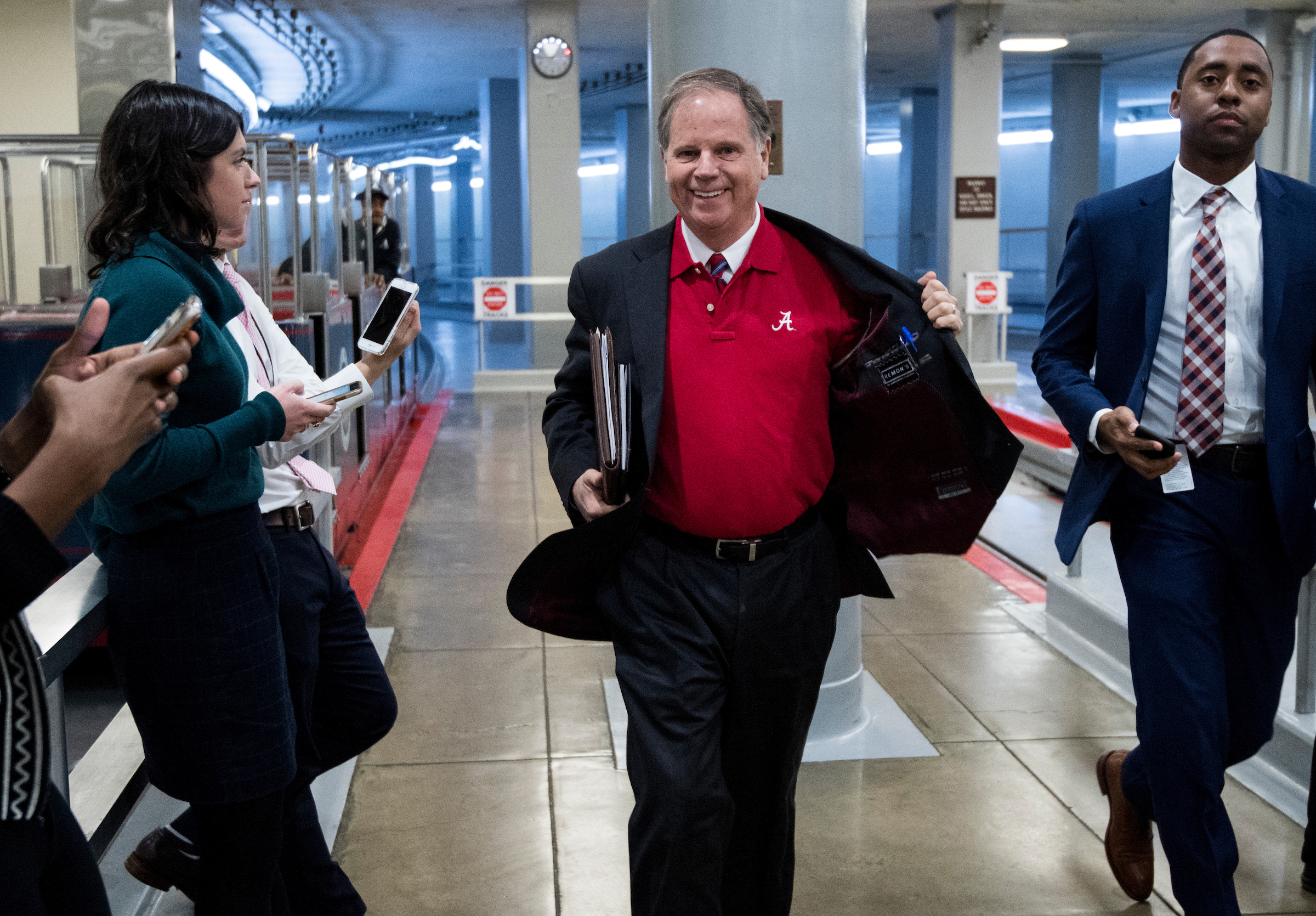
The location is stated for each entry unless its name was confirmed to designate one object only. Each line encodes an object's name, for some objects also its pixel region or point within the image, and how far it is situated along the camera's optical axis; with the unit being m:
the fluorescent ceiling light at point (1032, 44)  15.38
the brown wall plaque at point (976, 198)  15.53
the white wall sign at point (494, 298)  14.94
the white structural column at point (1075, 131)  19.81
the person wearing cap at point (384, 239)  12.42
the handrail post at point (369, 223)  10.96
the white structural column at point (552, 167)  14.89
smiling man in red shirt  2.35
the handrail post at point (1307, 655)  3.52
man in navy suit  2.67
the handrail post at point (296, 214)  6.51
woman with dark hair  2.08
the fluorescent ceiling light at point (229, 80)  17.38
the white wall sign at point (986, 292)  15.15
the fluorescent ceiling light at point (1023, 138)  29.55
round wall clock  14.88
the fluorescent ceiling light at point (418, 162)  37.44
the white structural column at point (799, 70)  3.82
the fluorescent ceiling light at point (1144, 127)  27.61
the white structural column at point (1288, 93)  15.52
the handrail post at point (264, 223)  5.68
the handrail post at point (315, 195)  7.12
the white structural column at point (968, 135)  15.28
